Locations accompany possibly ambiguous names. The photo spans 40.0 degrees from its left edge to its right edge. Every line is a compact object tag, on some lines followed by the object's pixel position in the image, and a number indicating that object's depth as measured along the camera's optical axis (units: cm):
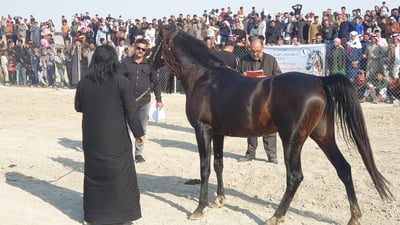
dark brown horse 593
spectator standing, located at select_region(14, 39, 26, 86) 2427
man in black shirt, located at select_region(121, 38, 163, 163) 874
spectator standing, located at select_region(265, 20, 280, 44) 2056
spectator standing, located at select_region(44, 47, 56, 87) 2319
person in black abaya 590
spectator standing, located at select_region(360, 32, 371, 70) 1598
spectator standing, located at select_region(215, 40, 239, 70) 951
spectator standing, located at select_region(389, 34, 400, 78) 1541
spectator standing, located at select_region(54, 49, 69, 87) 2303
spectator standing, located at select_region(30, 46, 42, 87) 2380
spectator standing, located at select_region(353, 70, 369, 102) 1570
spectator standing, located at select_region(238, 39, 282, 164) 865
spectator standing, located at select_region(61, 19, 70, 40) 2754
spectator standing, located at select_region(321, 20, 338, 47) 1812
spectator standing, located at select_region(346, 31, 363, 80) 1593
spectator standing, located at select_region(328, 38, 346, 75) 1600
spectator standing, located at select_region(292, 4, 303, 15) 2186
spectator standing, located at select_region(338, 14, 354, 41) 1808
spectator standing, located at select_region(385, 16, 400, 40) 1750
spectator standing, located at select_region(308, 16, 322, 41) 1906
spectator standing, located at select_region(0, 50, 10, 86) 2512
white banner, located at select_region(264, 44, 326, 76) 1630
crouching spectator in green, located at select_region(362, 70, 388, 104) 1569
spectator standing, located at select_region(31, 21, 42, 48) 2664
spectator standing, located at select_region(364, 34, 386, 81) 1567
